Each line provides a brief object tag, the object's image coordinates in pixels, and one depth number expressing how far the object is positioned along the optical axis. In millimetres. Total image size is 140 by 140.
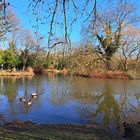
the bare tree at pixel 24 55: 18940
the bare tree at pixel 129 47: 15505
